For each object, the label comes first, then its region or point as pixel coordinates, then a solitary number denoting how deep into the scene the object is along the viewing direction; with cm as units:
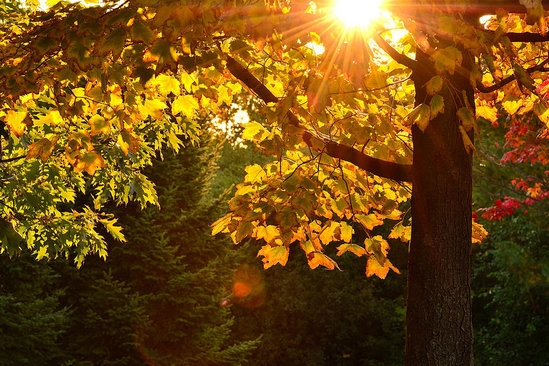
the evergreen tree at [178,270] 1570
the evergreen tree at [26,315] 1277
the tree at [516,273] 1548
